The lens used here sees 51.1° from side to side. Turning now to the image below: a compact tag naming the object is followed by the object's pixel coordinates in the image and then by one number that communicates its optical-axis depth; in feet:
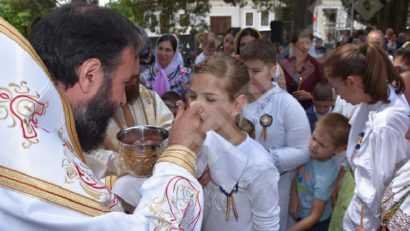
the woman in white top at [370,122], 6.93
